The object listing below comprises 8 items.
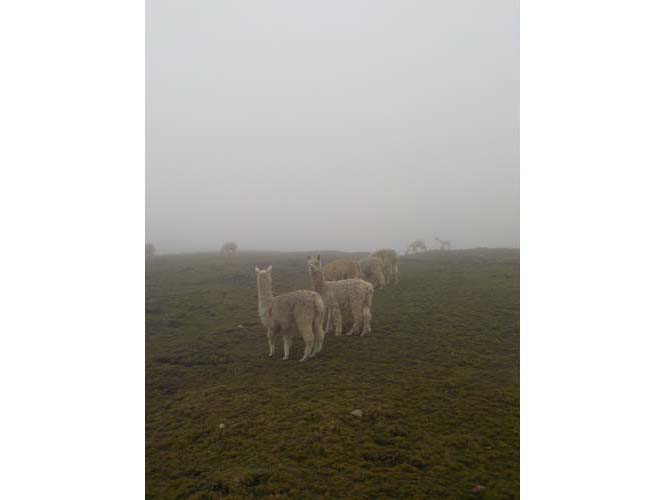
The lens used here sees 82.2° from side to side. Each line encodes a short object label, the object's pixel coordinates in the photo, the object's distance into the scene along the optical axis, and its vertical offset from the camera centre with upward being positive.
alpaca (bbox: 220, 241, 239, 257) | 27.95 -0.31
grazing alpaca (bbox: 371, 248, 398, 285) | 16.11 -0.84
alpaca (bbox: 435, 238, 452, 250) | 34.19 -0.10
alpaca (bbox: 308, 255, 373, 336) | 9.95 -1.41
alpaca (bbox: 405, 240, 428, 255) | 33.73 -0.27
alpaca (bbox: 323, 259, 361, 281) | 13.15 -0.95
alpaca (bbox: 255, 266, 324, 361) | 8.24 -1.64
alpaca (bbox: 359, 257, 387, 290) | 14.59 -1.03
